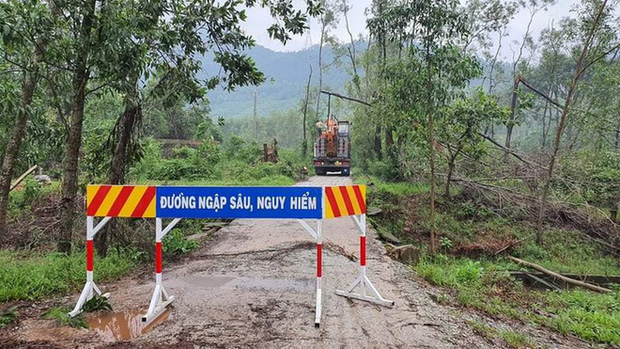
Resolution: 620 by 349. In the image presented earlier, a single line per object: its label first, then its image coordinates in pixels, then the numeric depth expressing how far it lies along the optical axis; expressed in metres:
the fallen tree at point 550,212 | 13.80
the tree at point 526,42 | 31.98
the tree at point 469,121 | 11.74
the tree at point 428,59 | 9.34
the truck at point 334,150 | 24.70
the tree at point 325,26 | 37.19
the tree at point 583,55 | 11.67
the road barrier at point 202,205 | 4.36
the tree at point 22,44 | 4.02
